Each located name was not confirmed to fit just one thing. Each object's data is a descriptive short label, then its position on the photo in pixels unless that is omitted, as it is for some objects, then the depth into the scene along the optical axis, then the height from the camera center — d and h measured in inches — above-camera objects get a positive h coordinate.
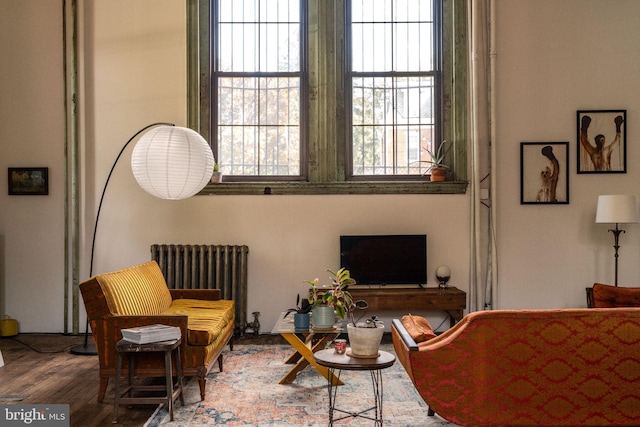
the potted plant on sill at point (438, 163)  261.9 +19.2
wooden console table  241.9 -38.6
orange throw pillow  138.9 -29.9
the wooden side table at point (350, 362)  129.1 -34.4
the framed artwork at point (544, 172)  259.8 +14.2
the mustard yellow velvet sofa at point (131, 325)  162.7 -34.1
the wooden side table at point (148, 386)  151.3 -43.3
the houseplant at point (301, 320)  180.2 -34.6
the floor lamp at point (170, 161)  201.8 +15.8
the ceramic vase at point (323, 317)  178.9 -33.4
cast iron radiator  254.1 -26.5
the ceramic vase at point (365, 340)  133.6 -30.2
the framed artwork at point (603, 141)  259.4 +27.6
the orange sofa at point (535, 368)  123.1 -34.7
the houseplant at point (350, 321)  134.0 -28.4
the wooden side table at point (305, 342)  178.2 -42.4
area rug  150.3 -54.4
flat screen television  256.8 -22.8
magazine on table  153.3 -33.1
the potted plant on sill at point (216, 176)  260.6 +13.5
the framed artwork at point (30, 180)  257.1 +12.1
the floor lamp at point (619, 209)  237.3 -2.0
